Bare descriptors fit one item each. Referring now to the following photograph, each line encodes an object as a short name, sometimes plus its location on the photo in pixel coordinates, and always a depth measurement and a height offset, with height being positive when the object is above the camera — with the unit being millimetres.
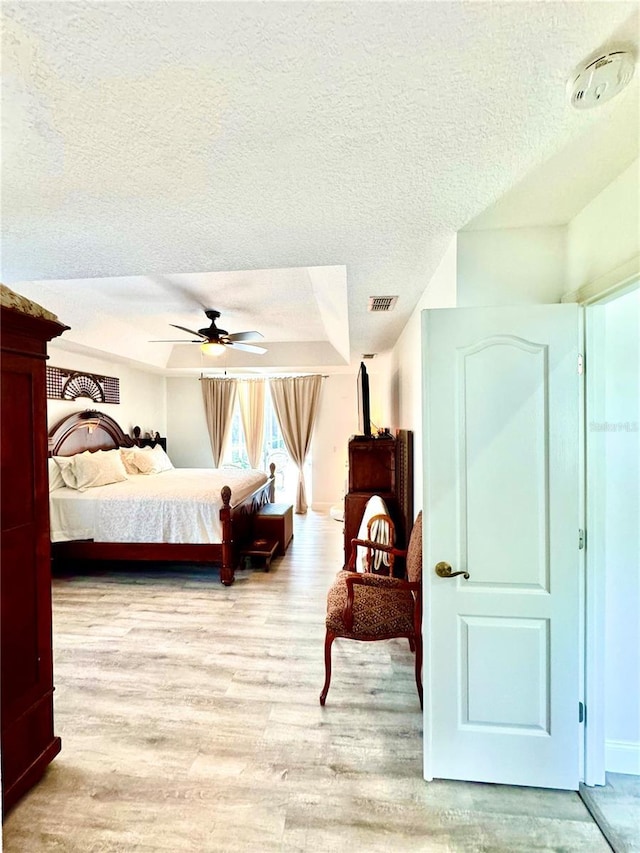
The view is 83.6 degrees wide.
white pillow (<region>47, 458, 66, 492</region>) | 3922 -588
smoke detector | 867 +862
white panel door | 1491 -527
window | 6707 -573
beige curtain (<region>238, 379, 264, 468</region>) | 6598 +105
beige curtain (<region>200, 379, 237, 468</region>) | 6621 +245
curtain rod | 6387 +801
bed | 3586 -1051
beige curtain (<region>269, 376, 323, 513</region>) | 6395 +221
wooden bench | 4312 -1280
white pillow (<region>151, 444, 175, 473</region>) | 5307 -569
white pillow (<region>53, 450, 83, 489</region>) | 3945 -529
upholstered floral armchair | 1982 -1097
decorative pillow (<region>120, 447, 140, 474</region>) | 4965 -545
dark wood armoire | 1400 -569
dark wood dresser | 3242 -567
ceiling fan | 3928 +929
